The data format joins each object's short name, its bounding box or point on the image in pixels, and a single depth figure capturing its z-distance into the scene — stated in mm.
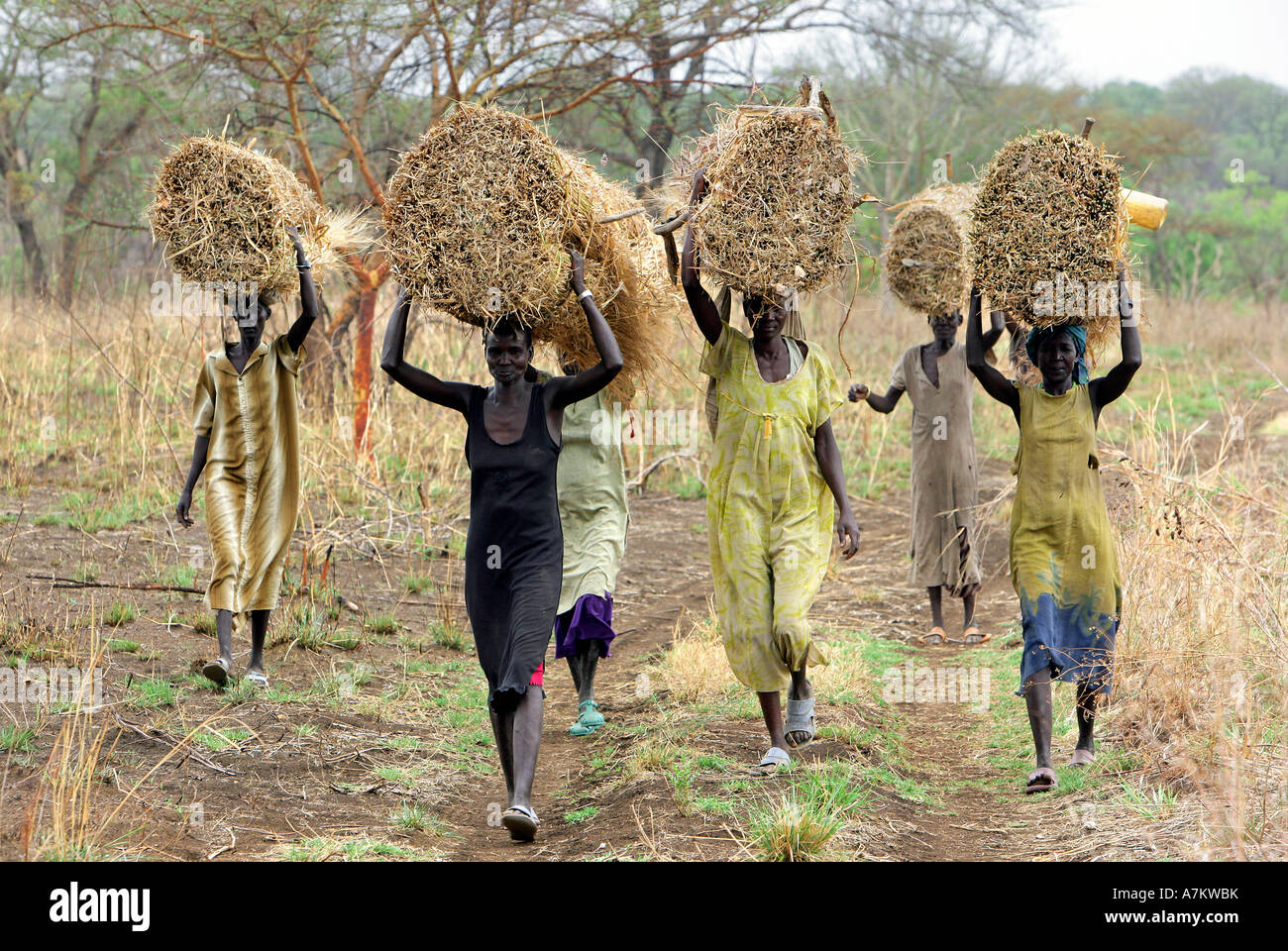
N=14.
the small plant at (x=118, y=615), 12648
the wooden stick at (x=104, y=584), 13125
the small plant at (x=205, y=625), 12855
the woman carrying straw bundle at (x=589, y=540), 11320
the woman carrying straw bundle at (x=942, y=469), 14406
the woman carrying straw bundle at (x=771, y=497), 9430
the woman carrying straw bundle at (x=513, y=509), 8523
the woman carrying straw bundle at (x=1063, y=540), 9477
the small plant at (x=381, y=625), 13961
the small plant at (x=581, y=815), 9047
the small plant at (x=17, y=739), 8945
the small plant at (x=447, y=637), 14008
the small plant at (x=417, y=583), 15727
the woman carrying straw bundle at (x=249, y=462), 11305
